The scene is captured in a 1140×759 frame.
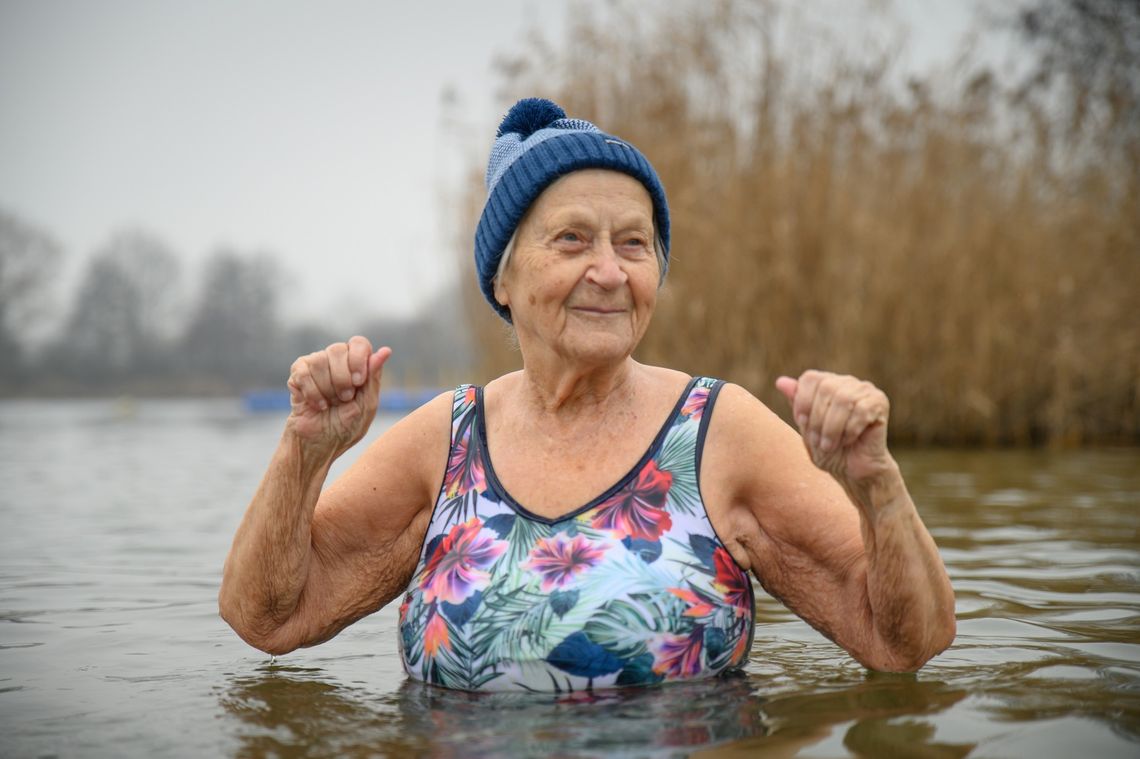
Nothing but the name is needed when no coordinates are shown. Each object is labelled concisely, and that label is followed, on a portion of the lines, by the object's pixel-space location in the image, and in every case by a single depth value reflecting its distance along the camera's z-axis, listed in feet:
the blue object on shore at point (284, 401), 102.17
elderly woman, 8.84
